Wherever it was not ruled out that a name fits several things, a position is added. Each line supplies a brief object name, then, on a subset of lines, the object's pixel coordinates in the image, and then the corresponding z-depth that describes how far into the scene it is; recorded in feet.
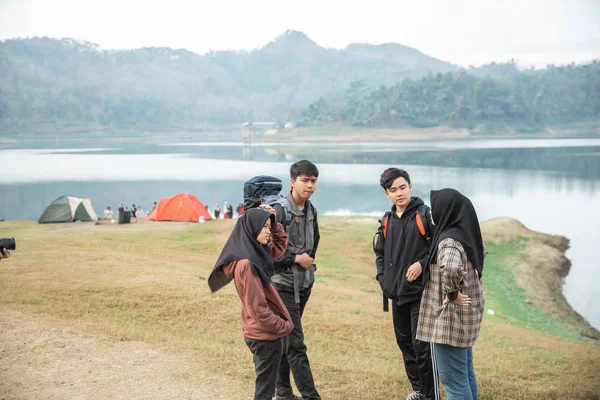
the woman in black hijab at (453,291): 12.84
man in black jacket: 15.42
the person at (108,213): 86.18
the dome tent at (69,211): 79.10
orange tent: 78.49
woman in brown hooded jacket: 13.34
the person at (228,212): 89.45
